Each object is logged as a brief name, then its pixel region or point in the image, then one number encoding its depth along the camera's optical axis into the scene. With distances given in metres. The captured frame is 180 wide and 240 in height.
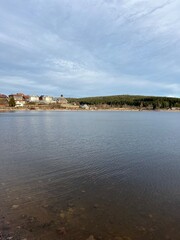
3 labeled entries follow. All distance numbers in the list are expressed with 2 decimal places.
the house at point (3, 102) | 110.60
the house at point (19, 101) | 124.48
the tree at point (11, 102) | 109.13
